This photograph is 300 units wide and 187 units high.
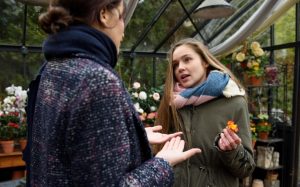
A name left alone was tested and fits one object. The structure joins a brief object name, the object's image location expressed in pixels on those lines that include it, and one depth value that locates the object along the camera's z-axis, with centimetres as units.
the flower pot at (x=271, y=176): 440
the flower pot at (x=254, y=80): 454
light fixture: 302
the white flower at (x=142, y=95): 378
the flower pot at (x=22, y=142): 336
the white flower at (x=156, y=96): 389
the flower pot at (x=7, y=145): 327
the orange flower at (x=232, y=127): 126
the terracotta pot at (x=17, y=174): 337
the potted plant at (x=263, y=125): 438
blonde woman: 142
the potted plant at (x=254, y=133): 400
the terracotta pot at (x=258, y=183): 432
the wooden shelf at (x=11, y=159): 329
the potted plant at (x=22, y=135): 337
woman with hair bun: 68
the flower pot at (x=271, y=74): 450
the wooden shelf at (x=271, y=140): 440
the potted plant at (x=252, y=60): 434
